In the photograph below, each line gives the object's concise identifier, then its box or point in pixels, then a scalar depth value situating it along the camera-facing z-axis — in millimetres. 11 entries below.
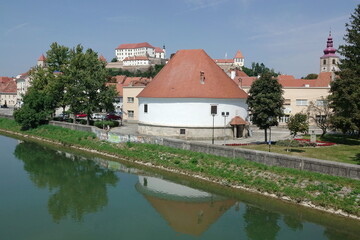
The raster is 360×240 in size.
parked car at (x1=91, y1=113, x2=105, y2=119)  57025
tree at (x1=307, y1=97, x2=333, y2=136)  35175
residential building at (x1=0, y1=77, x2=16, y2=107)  105125
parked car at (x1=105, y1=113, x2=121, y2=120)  52719
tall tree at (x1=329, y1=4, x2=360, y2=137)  27305
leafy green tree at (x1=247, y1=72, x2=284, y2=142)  29281
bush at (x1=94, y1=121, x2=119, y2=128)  43281
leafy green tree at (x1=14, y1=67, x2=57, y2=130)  45625
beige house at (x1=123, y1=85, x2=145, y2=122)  53812
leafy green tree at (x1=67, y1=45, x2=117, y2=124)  41594
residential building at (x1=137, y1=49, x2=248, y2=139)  34781
